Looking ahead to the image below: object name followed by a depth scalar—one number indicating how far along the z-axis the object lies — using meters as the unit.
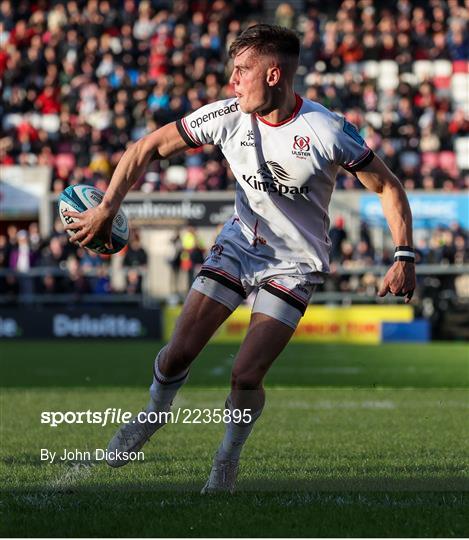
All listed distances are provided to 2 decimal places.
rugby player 12.03
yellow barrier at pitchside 46.34
